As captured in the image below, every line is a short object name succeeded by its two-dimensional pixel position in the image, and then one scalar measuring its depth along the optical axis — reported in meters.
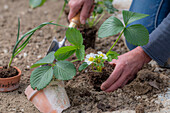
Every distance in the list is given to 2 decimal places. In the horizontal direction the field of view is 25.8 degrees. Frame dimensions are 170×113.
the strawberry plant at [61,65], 0.81
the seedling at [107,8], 1.02
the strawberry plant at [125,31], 0.82
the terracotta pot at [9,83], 0.87
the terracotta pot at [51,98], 0.83
